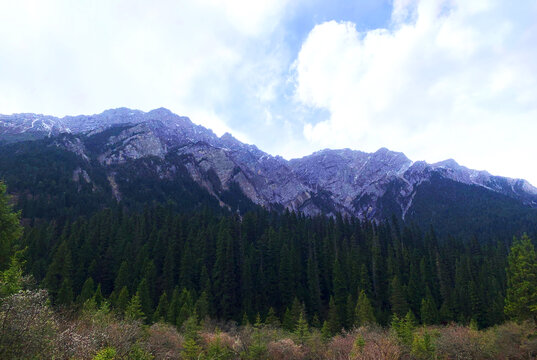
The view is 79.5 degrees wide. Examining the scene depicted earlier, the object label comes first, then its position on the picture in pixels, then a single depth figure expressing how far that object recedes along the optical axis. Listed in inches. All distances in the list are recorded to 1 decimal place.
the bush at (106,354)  526.9
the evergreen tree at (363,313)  2187.5
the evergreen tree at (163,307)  2067.8
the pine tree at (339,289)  2658.7
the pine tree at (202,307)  2171.8
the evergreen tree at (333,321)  2352.4
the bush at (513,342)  1499.8
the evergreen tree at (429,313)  2352.4
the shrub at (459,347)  1443.2
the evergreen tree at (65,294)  2024.6
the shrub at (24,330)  498.9
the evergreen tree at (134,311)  1472.7
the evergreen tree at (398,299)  2558.6
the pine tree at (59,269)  2324.1
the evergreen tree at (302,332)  1652.9
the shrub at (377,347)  895.5
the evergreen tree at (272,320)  2229.6
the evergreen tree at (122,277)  2522.1
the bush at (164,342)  1083.9
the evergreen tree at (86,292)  2068.2
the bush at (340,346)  1418.2
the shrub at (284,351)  1409.1
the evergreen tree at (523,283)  1687.9
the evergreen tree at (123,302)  1866.9
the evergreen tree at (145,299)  2114.1
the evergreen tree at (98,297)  1969.7
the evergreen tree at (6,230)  1196.5
